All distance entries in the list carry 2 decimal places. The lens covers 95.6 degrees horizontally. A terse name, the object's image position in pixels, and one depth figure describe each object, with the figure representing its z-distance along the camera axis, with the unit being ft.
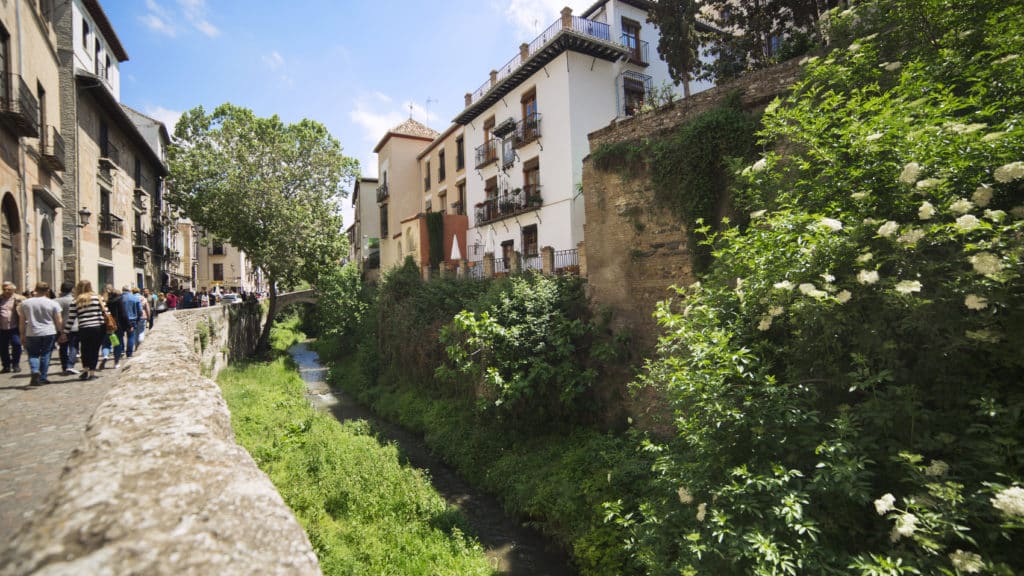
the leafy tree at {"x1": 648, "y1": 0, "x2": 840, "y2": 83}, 47.24
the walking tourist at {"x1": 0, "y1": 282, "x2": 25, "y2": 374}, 24.94
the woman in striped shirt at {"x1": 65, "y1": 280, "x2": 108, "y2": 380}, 23.67
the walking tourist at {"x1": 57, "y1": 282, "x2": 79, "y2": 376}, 24.38
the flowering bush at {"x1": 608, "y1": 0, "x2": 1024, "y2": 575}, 9.10
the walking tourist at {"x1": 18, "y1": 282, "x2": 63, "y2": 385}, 21.86
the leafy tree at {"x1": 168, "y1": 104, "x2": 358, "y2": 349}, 65.41
